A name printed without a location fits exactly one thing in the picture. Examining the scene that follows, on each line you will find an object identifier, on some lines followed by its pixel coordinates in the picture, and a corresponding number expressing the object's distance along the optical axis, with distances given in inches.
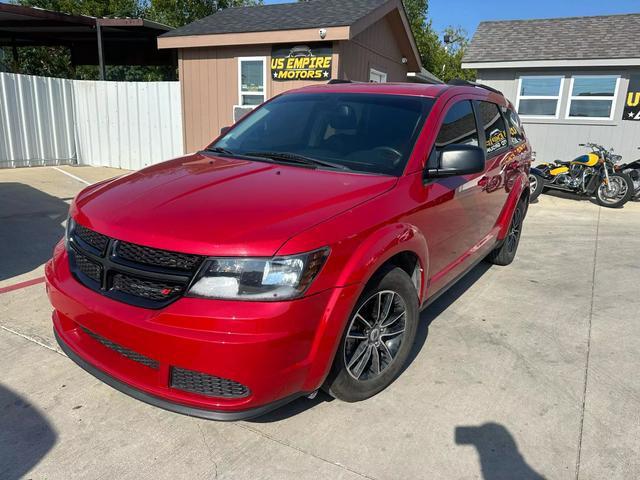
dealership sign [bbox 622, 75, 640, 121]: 454.6
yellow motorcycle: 386.3
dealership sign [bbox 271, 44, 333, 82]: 387.3
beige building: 385.1
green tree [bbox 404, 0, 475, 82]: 1311.5
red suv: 84.0
